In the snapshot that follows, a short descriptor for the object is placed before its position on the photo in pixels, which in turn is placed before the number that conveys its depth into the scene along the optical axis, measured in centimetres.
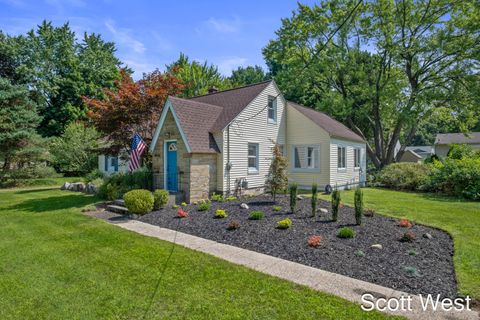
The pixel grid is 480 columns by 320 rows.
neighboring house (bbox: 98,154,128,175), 2400
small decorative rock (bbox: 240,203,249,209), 1043
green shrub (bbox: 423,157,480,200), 1391
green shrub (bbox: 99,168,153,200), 1284
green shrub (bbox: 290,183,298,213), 960
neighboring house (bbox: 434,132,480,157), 3869
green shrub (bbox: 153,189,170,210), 1060
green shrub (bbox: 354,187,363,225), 782
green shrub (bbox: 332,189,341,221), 825
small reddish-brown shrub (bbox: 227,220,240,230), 788
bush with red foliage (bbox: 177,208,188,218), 950
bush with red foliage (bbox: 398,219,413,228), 803
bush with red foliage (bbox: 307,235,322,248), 637
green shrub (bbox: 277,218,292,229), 783
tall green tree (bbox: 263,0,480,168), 2158
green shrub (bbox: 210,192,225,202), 1235
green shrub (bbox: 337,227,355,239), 695
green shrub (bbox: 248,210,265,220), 879
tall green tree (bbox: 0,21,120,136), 3167
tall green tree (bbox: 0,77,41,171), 1998
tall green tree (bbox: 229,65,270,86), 4334
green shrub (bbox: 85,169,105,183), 1930
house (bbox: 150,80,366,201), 1227
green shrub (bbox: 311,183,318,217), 880
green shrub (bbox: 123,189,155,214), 989
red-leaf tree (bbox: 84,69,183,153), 1363
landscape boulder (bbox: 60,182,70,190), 1814
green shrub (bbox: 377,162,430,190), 1786
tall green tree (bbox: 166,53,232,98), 3385
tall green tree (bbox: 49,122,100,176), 2327
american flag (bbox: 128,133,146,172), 1185
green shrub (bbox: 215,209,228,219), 922
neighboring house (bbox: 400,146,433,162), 3844
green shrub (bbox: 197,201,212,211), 1030
